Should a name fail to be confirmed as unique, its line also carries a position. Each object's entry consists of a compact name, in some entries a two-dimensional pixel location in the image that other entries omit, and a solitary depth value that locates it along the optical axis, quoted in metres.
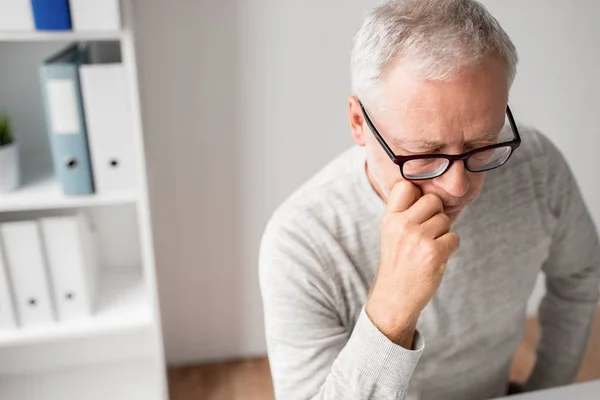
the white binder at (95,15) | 1.38
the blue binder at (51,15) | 1.36
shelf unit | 1.58
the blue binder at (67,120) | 1.48
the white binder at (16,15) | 1.37
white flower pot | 1.56
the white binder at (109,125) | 1.51
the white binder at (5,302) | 1.68
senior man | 0.90
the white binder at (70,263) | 1.67
